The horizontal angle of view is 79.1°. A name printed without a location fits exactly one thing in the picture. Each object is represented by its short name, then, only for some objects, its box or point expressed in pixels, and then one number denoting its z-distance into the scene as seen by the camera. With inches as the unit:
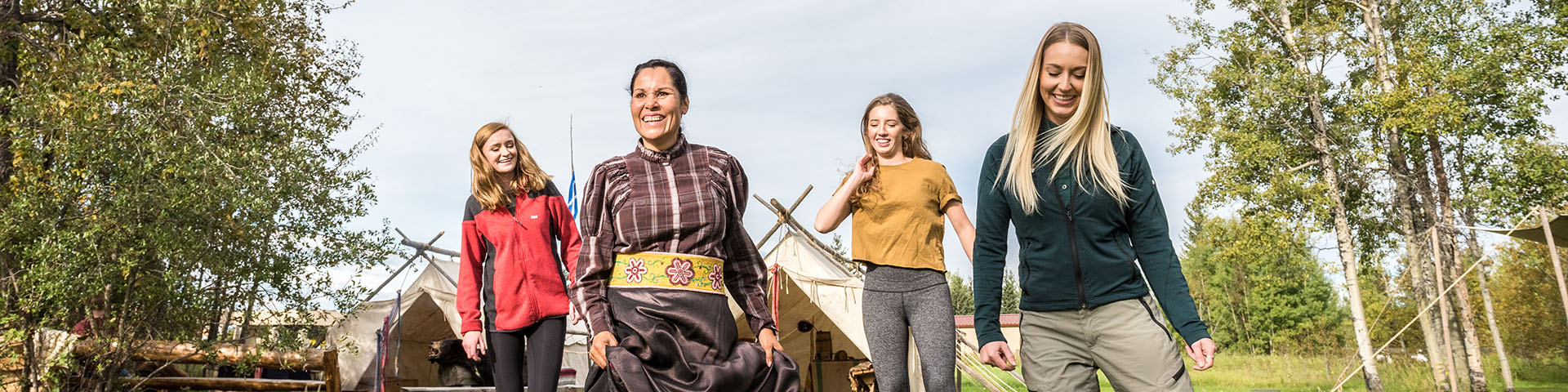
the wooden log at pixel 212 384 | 287.7
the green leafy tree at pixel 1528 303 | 959.0
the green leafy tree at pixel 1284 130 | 792.9
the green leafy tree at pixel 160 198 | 279.1
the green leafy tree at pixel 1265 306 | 1731.1
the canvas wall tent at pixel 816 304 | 339.0
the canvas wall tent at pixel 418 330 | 456.1
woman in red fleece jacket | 144.6
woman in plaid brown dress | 101.1
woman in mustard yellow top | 138.6
